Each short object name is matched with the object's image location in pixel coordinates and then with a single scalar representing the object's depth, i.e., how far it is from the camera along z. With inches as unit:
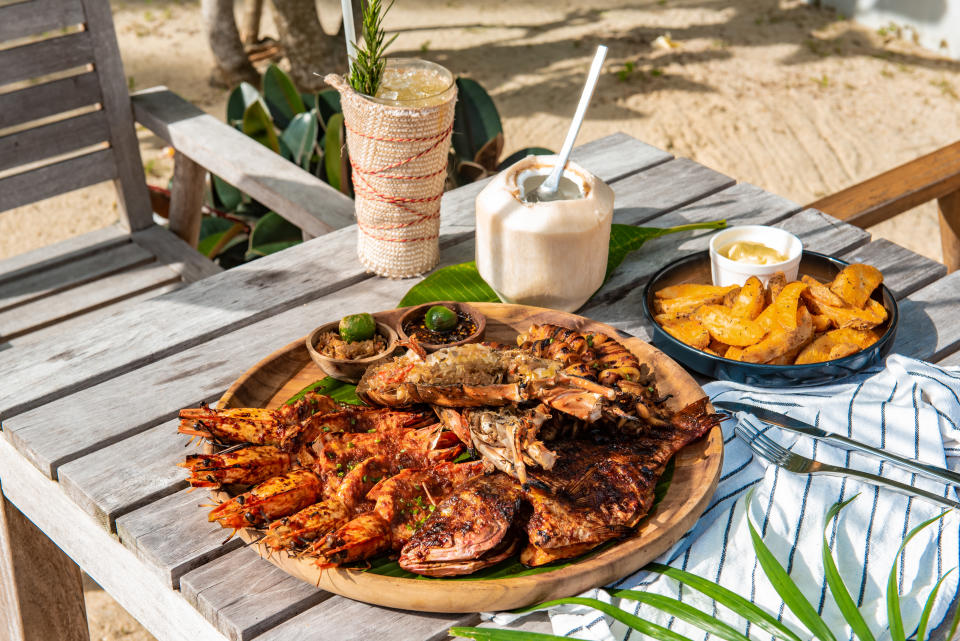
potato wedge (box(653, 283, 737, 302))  67.9
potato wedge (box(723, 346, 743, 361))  64.1
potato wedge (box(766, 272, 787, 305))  66.4
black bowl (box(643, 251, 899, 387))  62.5
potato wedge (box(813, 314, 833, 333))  65.3
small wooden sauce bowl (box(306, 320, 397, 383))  61.2
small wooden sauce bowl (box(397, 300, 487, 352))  63.1
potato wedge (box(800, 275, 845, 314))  66.1
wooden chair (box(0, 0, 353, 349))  110.8
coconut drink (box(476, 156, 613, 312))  67.1
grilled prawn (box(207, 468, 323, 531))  48.4
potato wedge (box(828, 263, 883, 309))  66.5
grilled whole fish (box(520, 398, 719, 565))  46.8
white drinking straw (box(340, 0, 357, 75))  67.9
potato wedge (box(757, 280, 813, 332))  63.2
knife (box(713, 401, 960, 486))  52.7
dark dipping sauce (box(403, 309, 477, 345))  64.1
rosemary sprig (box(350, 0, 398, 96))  66.8
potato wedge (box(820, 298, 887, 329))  64.7
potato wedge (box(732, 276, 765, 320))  64.7
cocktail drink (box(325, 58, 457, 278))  69.5
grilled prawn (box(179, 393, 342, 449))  53.9
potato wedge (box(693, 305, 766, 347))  63.5
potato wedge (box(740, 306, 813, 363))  62.6
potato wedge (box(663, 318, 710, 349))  64.7
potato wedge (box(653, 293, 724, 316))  67.4
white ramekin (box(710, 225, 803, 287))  67.9
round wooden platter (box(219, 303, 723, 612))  46.3
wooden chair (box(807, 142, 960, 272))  96.3
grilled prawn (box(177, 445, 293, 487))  50.8
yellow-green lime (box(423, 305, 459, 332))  64.7
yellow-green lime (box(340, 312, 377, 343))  63.0
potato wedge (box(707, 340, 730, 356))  65.9
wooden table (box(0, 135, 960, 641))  50.4
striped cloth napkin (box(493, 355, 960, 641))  48.4
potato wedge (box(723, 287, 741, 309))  66.2
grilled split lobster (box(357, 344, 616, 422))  51.9
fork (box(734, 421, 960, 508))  52.2
